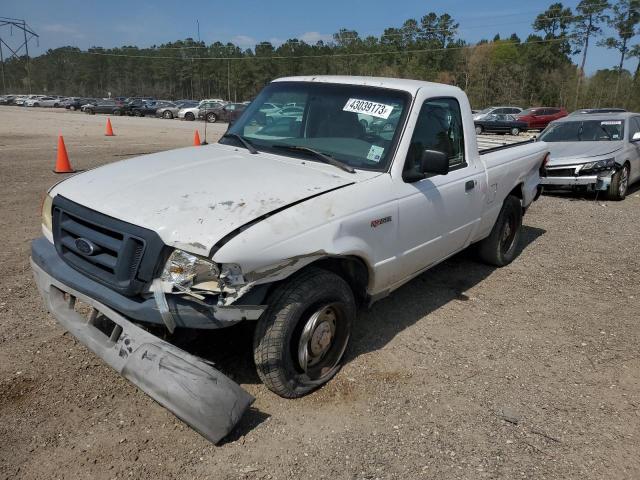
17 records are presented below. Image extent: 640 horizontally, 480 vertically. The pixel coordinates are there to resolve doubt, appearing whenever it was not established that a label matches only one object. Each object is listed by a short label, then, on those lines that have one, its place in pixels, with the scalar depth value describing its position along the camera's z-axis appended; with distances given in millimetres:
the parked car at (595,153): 9406
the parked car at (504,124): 30756
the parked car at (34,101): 62156
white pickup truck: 2541
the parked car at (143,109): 46531
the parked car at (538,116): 33219
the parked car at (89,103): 48462
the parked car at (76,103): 56531
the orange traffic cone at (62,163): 10484
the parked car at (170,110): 44675
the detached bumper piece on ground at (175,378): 2484
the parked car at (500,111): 35103
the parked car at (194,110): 41625
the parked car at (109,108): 46944
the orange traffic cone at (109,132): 21441
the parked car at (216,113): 36053
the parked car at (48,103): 61938
